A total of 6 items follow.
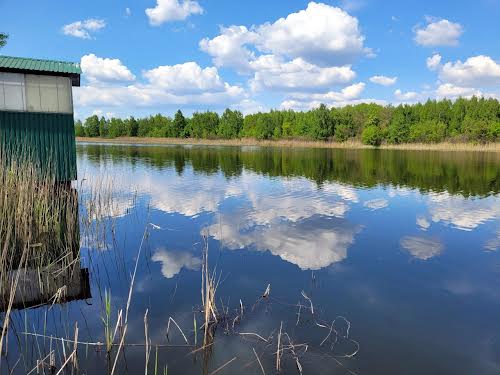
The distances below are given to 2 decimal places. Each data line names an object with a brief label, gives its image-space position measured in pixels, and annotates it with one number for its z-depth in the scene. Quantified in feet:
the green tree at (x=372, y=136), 200.46
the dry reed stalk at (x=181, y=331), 16.34
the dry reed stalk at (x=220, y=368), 14.35
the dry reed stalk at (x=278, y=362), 14.44
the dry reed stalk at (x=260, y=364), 14.40
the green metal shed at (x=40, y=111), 43.83
